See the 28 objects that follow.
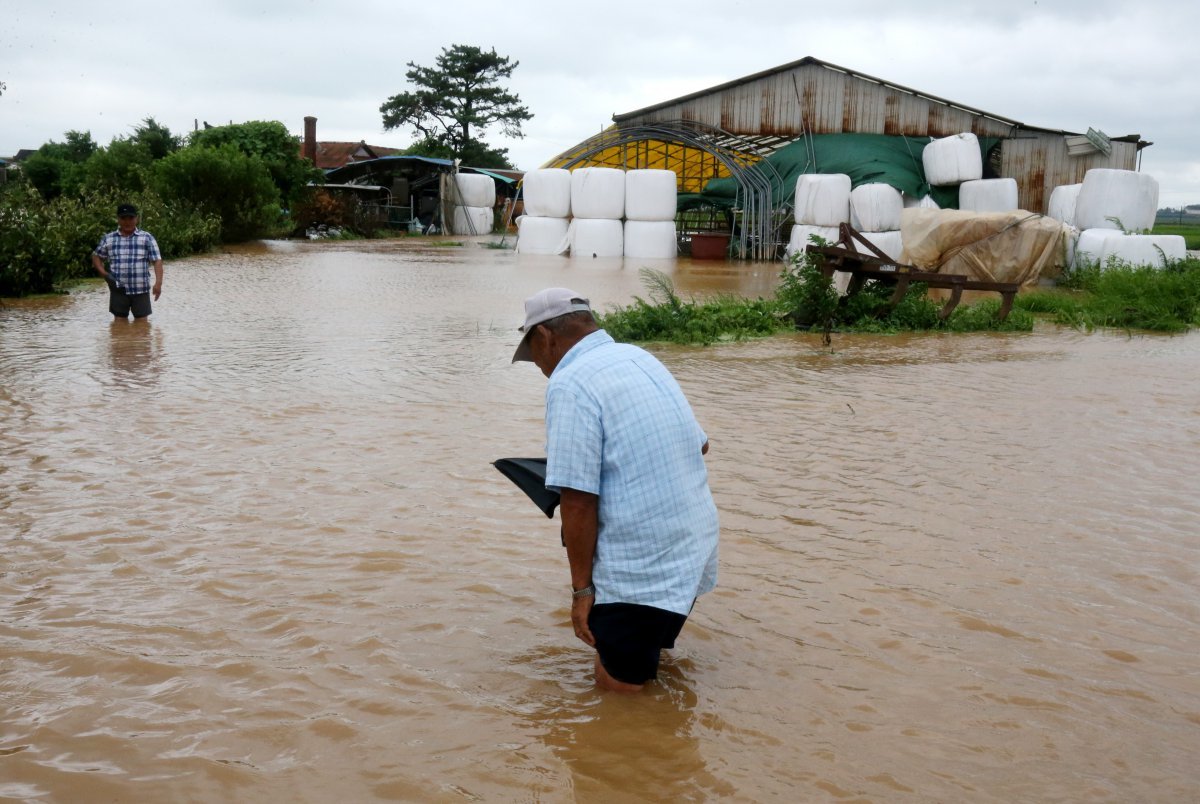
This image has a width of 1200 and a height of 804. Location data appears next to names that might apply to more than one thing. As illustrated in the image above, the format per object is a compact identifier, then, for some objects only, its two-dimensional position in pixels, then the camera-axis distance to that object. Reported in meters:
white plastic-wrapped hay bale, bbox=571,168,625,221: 28.95
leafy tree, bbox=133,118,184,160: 46.53
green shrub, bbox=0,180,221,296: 15.90
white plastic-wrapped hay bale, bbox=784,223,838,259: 26.94
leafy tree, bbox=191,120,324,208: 42.47
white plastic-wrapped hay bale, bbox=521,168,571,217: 29.42
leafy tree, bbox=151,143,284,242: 29.23
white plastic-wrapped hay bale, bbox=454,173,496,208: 44.44
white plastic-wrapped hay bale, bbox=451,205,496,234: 44.66
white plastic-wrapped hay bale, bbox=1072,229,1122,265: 19.92
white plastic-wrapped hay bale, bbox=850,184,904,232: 25.89
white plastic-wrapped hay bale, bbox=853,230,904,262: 25.73
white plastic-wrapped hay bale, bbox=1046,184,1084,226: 24.38
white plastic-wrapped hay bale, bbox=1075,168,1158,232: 21.17
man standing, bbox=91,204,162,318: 12.16
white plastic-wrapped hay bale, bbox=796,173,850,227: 26.66
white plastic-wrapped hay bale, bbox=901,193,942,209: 27.56
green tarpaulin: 27.91
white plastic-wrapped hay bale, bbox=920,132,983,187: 27.14
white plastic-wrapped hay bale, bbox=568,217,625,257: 29.14
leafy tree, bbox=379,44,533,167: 59.00
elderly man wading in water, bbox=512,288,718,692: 3.20
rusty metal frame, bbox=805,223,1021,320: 12.93
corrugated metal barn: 28.28
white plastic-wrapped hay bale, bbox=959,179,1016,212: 25.73
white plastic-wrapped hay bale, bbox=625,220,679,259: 29.44
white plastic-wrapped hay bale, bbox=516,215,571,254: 30.00
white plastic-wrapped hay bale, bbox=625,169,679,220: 28.89
